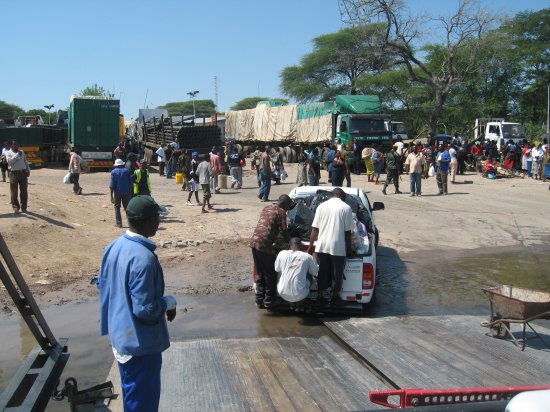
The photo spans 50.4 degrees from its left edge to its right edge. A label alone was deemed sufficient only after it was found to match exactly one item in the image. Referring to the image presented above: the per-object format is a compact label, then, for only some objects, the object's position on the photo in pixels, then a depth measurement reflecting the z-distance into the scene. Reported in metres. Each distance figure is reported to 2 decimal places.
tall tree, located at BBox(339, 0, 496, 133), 32.28
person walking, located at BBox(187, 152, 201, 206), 17.11
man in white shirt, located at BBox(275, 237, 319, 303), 7.24
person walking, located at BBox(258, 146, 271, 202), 18.09
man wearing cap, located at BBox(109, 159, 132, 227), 13.35
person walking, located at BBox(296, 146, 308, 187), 21.37
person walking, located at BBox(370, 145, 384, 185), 23.44
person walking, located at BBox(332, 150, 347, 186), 19.12
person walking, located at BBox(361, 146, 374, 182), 24.44
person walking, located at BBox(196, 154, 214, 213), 15.94
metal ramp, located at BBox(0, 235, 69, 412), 3.35
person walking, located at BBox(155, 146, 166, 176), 26.70
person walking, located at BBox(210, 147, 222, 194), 20.22
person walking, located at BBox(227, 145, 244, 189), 21.81
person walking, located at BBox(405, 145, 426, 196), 19.36
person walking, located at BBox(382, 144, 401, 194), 20.00
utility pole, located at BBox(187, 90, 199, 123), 60.55
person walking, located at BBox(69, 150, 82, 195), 18.41
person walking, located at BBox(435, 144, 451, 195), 20.16
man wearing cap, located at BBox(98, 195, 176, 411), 3.51
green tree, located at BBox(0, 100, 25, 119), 92.86
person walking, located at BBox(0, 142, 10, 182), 16.06
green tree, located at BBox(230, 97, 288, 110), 95.94
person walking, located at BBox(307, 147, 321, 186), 19.78
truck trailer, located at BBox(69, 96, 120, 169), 26.33
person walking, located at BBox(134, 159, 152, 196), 13.40
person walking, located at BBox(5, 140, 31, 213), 12.98
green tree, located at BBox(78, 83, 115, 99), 75.28
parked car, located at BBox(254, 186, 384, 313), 7.55
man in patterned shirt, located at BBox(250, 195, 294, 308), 7.61
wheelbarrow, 6.17
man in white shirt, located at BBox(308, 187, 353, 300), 7.48
